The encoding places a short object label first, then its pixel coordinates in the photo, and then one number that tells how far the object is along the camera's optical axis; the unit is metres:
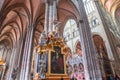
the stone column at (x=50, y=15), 7.62
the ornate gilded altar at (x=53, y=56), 5.61
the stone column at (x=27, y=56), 9.89
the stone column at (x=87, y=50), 8.85
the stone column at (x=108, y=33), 12.09
